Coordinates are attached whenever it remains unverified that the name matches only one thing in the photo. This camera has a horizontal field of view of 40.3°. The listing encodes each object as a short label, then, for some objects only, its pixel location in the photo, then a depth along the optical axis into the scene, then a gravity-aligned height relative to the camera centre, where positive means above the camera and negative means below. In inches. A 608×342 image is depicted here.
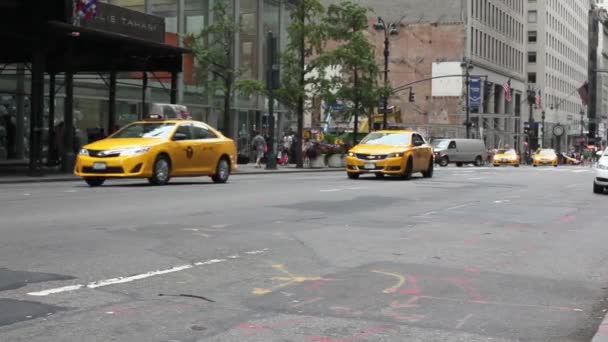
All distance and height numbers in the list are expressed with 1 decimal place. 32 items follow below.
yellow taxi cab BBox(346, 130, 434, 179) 1014.6 -4.5
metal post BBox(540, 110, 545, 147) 3841.0 +65.0
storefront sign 1037.2 +165.0
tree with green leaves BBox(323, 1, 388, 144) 1637.6 +181.7
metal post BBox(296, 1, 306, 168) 1612.9 +129.4
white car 870.4 -23.3
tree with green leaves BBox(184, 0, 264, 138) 1425.9 +160.4
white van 2250.2 +1.8
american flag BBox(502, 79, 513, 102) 2977.4 +221.1
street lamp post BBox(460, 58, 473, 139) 2711.1 +238.2
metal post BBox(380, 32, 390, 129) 1780.3 +117.1
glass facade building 1282.0 +105.7
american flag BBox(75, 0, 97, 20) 1006.4 +171.7
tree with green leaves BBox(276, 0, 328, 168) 1601.1 +178.6
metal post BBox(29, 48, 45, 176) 932.0 +48.9
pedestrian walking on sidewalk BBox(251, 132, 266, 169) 1600.6 +8.5
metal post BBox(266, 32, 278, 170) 1464.1 +117.8
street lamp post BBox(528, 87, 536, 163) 3339.1 +139.4
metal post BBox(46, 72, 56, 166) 1190.1 +37.7
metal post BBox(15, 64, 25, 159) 1278.3 +50.9
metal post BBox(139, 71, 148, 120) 1218.8 +99.9
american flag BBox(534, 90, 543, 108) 3915.8 +254.0
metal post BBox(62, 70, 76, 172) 1021.2 +22.9
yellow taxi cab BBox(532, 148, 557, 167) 2487.7 -17.1
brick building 3024.1 +354.0
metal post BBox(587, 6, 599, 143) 5585.6 +662.0
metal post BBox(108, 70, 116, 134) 1097.7 +58.7
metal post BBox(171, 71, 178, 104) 1177.4 +91.3
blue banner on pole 2864.2 +208.0
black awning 962.7 +131.1
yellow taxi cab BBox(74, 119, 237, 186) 759.7 -4.2
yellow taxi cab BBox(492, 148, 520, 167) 2412.6 -19.9
